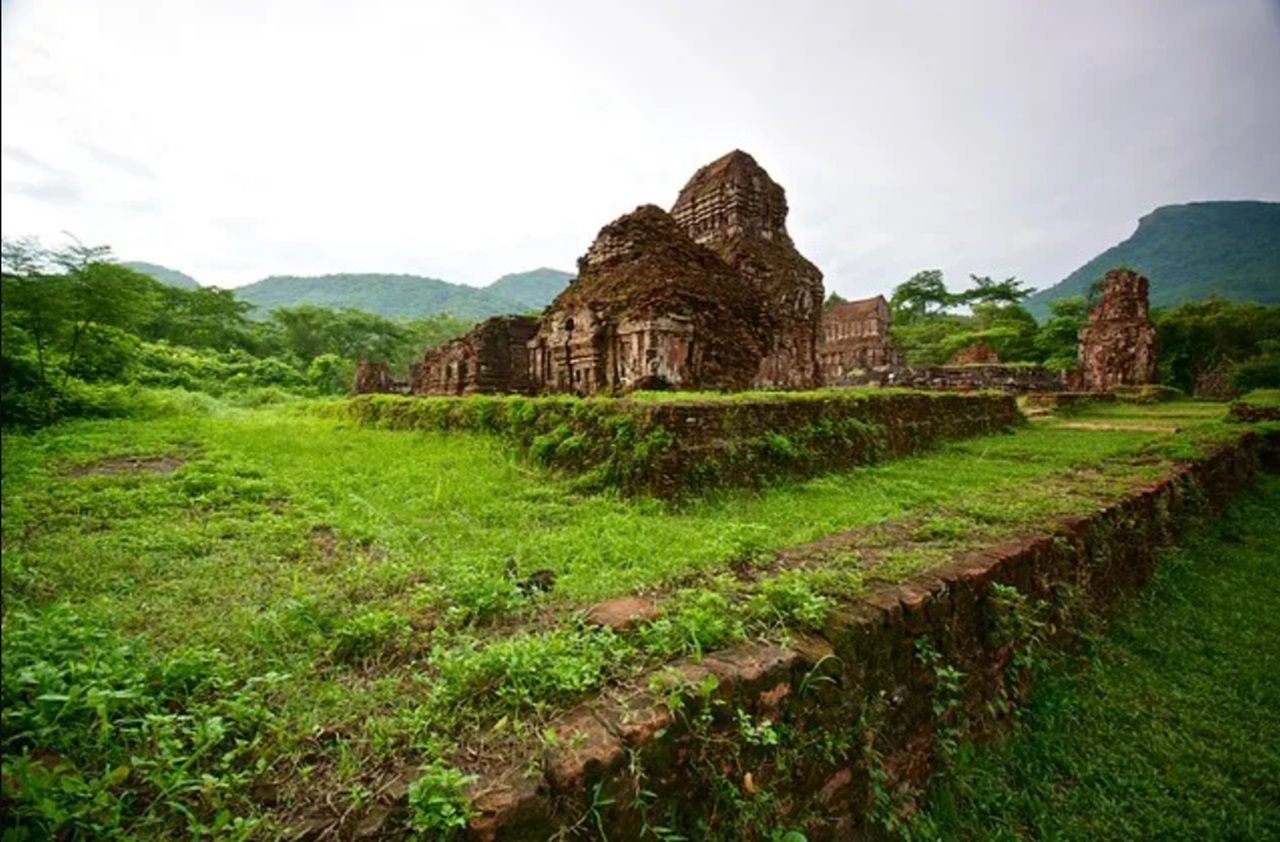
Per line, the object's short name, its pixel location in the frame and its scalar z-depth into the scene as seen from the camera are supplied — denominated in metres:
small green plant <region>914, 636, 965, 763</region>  2.69
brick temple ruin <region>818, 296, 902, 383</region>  35.06
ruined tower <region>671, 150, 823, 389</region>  12.77
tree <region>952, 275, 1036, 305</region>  46.79
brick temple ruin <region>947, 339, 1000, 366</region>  29.83
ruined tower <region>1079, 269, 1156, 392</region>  21.14
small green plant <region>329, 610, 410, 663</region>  2.13
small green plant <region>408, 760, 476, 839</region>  1.32
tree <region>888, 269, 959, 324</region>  52.84
